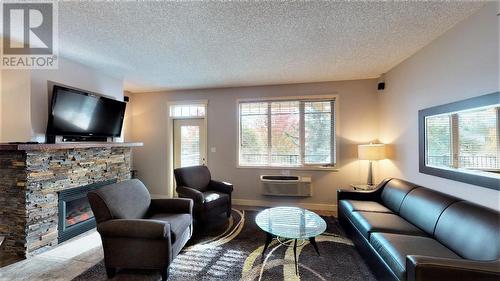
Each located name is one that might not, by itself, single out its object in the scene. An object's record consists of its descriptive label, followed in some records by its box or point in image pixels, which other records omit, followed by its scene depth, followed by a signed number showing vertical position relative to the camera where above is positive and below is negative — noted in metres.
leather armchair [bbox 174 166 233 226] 3.19 -0.81
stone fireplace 2.47 -0.63
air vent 4.23 -0.86
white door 4.92 +0.02
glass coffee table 2.23 -0.94
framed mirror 1.86 +0.01
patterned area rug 2.15 -1.33
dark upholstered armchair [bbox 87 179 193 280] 2.04 -0.90
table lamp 3.57 -0.17
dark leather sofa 1.38 -0.84
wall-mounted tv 2.80 +0.43
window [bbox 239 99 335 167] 4.34 +0.20
